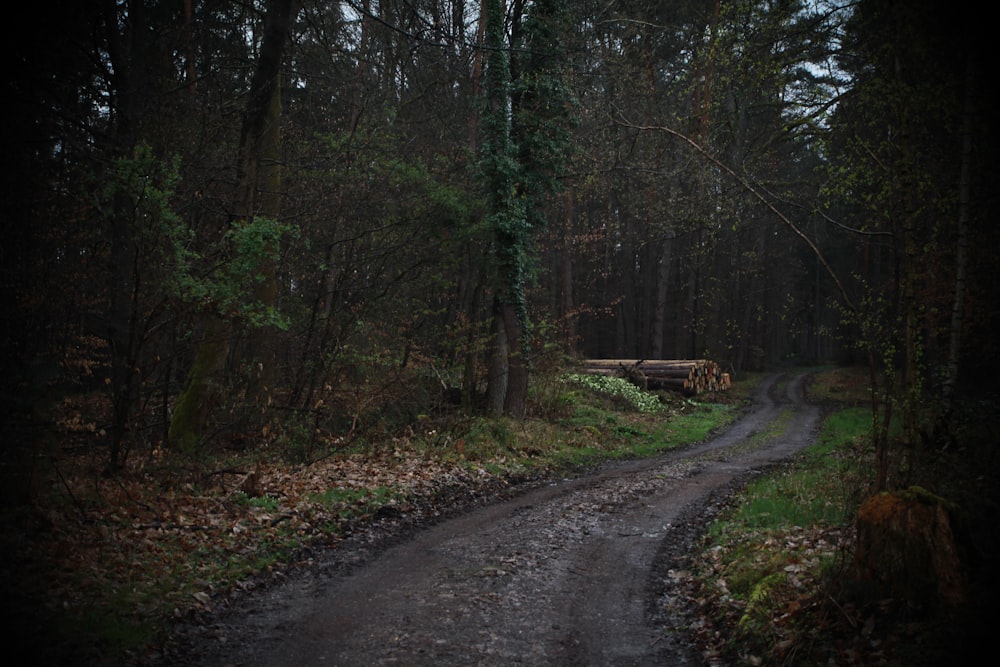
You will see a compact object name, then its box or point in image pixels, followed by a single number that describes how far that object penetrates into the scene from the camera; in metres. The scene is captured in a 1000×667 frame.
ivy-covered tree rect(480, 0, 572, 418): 14.58
